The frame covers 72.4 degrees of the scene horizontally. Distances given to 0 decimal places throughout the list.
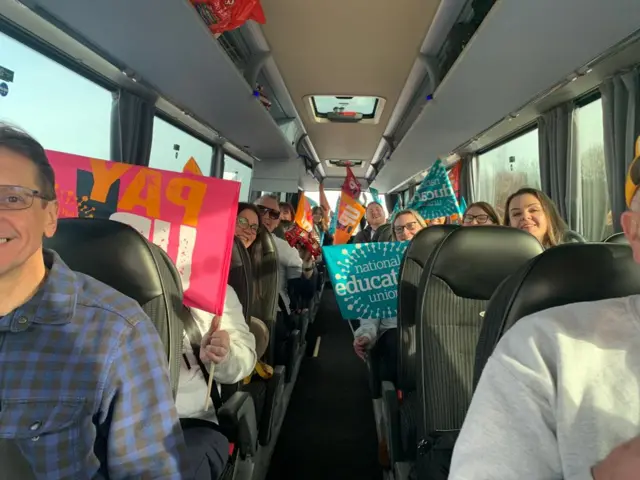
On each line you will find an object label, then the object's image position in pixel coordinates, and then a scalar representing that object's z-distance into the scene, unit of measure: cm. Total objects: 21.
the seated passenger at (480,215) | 359
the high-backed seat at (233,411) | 151
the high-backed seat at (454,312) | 188
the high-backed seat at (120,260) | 139
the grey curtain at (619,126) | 324
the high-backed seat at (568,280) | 113
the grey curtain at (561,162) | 430
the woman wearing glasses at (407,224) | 379
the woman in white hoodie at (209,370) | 153
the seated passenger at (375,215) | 716
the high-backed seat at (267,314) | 260
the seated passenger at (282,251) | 467
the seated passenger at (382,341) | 304
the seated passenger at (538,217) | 301
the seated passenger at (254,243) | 289
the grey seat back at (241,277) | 246
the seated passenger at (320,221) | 973
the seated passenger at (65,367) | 104
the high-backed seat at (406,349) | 219
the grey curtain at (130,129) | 378
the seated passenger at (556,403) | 84
